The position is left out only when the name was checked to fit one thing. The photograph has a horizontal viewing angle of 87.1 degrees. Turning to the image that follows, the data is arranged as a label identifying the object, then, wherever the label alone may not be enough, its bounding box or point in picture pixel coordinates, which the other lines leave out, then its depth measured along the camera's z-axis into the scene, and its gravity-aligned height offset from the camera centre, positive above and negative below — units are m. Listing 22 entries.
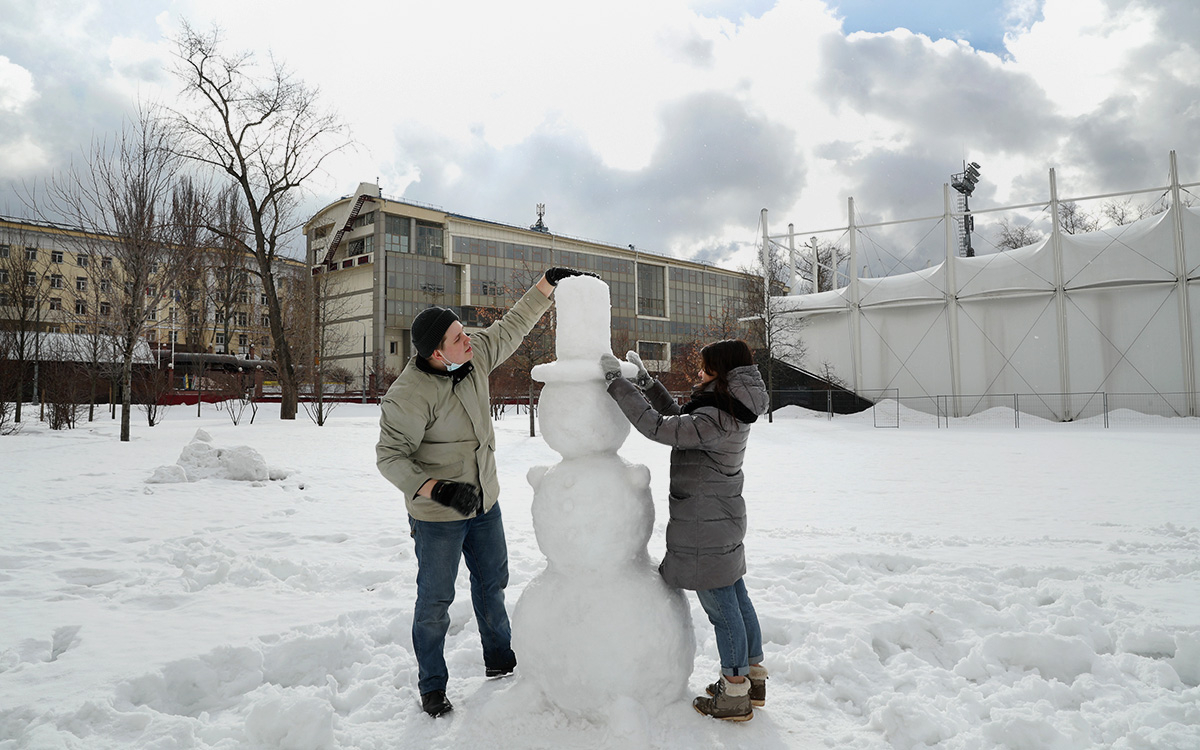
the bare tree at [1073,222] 34.26 +9.82
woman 2.64 -0.40
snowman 2.62 -0.75
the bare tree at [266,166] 19.17 +7.63
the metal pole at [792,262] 29.48 +6.54
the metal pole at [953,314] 23.12 +3.10
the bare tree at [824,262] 38.22 +8.68
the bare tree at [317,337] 20.36 +2.74
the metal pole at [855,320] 25.16 +3.19
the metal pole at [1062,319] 21.45 +2.66
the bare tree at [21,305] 15.81 +2.76
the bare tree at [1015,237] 39.34 +10.09
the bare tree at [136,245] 12.67 +3.32
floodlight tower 35.81 +12.41
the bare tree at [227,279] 27.41 +6.73
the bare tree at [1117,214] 29.71 +9.29
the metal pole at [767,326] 23.09 +2.76
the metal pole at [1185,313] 19.81 +2.60
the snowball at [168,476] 8.26 -0.89
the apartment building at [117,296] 13.42 +3.96
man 2.71 -0.30
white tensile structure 20.22 +2.69
